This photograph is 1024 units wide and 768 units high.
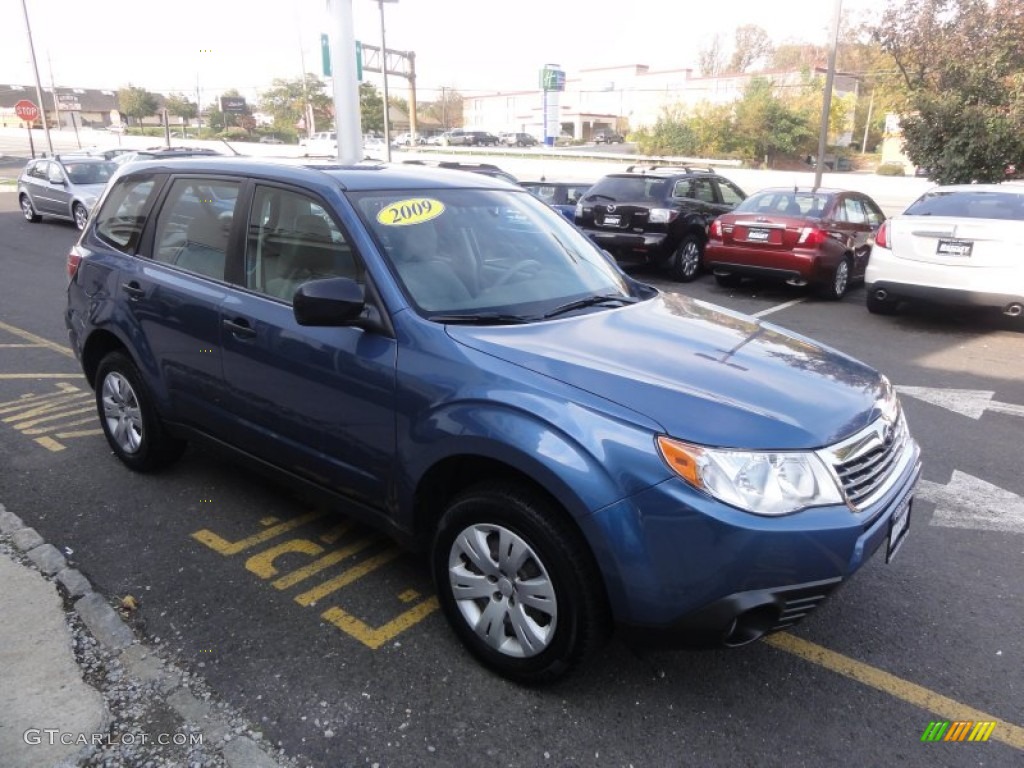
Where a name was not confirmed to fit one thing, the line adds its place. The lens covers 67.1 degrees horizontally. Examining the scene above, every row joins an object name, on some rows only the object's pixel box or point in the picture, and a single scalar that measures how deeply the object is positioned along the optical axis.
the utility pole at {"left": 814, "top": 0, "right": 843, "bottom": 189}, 14.52
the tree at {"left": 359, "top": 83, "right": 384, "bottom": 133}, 69.31
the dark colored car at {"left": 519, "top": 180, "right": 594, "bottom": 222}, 14.29
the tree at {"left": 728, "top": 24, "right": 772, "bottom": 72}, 80.69
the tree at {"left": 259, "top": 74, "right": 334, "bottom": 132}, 73.67
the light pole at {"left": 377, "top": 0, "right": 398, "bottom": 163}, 27.15
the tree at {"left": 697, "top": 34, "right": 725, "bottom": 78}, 83.94
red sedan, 9.99
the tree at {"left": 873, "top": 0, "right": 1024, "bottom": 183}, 14.41
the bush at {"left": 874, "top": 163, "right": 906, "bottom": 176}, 41.62
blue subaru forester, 2.38
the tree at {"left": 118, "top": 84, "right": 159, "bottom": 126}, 81.00
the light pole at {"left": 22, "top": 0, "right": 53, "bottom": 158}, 31.91
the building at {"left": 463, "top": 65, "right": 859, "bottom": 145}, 75.12
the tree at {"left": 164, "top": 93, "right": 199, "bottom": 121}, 82.12
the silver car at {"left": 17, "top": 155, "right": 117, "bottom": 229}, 16.16
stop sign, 29.20
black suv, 11.45
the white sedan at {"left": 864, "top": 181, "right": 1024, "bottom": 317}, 7.86
